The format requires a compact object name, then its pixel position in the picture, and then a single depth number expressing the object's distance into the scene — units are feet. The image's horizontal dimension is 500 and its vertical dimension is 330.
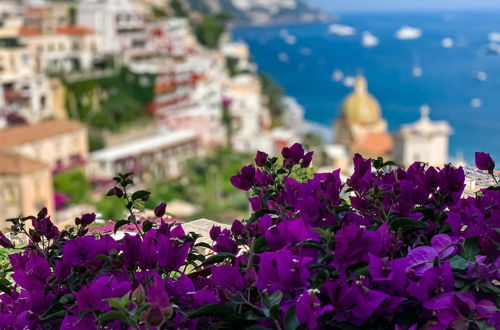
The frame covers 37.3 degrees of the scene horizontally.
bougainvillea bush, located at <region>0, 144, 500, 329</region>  2.19
